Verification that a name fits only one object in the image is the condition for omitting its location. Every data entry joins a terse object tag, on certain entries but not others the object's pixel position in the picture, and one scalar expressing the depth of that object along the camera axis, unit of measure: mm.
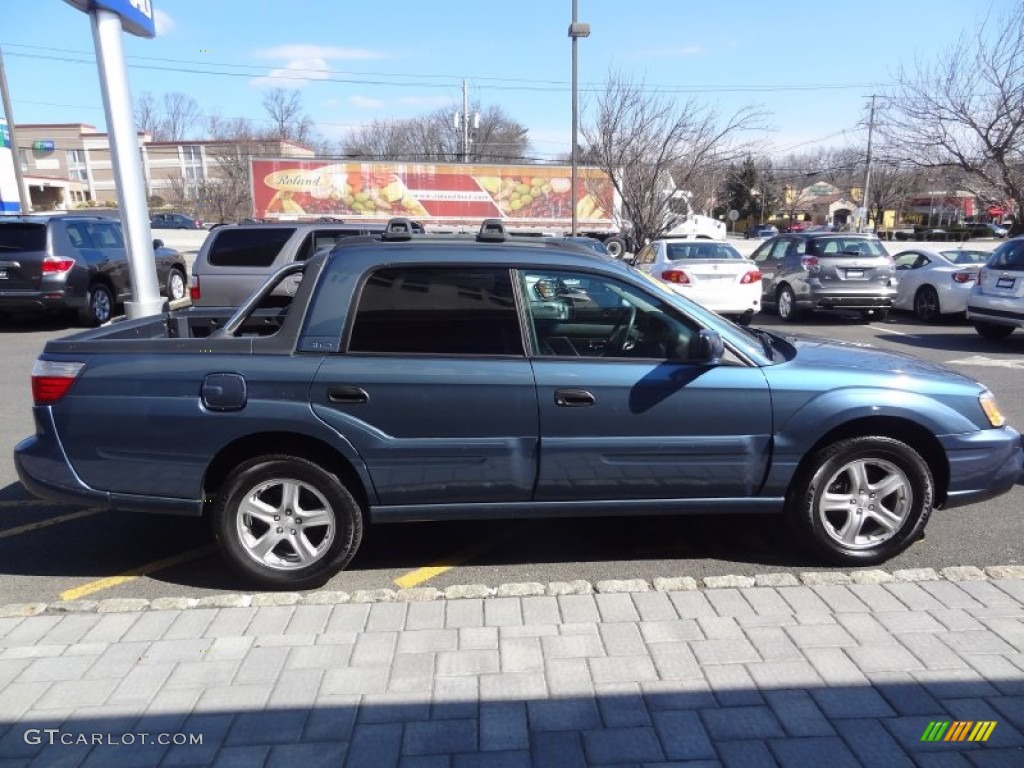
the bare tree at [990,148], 18266
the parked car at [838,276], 12984
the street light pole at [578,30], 18062
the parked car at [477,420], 3488
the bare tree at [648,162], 21516
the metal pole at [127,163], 7953
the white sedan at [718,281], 12141
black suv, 11586
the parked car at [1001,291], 10109
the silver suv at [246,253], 9094
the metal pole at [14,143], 22359
